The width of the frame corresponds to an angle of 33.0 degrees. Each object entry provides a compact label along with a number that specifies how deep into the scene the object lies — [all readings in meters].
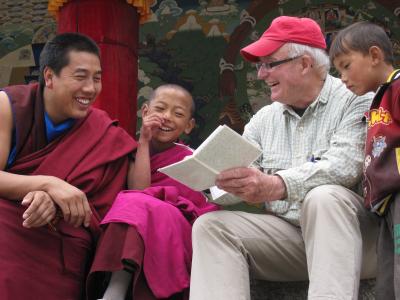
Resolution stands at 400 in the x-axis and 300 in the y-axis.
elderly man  2.13
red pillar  4.51
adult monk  2.52
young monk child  2.52
